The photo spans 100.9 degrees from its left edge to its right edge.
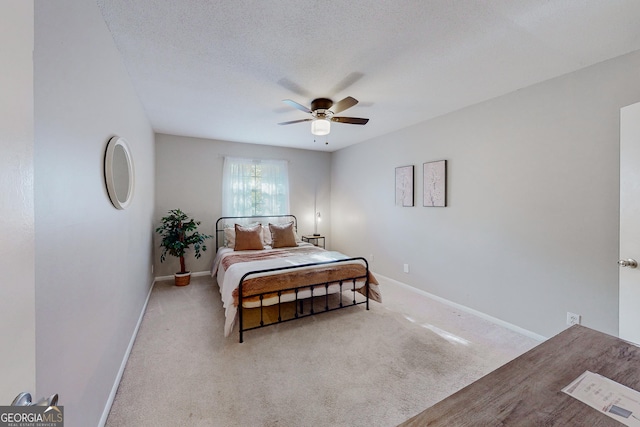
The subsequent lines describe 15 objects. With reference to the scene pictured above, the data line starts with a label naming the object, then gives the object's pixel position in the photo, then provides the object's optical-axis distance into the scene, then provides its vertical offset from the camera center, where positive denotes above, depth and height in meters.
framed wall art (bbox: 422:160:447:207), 3.53 +0.37
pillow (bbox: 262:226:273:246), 4.71 -0.47
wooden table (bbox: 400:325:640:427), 0.73 -0.57
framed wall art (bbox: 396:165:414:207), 3.99 +0.39
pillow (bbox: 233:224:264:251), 4.27 -0.47
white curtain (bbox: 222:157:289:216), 4.98 +0.46
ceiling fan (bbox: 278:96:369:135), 2.89 +1.07
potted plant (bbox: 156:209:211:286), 4.14 -0.44
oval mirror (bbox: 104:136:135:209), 1.73 +0.28
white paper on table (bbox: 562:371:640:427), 0.73 -0.57
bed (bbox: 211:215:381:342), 2.67 -0.77
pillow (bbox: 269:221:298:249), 4.50 -0.44
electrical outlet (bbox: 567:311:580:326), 2.38 -0.98
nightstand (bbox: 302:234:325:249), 5.57 -0.62
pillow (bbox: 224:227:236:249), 4.58 -0.45
